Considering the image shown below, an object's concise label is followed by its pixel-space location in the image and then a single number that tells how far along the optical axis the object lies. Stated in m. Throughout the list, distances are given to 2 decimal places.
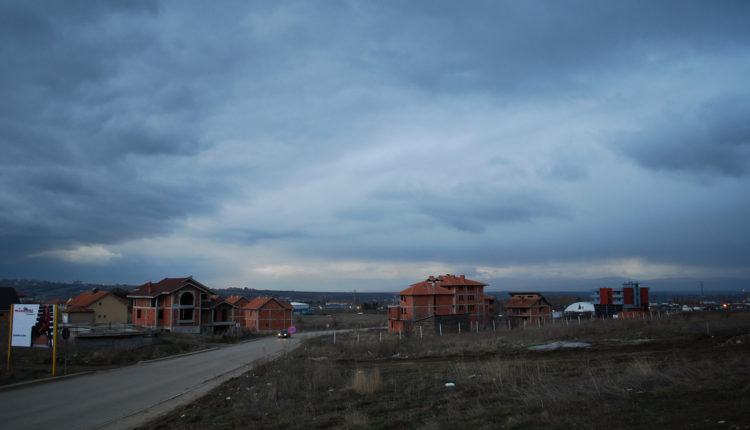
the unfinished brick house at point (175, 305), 60.16
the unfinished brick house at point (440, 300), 79.00
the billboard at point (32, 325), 23.27
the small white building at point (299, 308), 190.12
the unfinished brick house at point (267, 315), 82.25
